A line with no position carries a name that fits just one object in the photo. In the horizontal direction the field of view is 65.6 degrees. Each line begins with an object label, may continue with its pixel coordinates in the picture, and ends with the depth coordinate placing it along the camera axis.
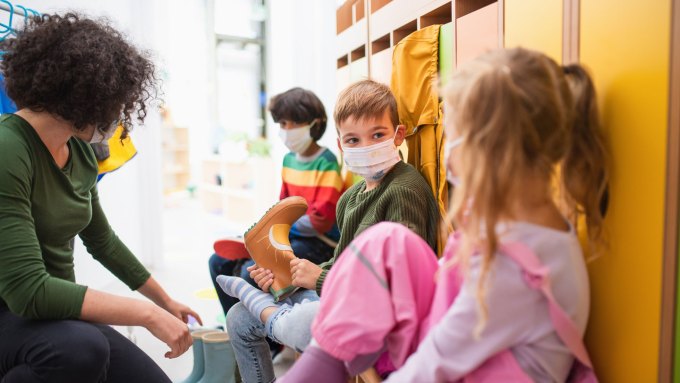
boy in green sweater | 1.36
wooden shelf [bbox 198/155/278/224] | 5.30
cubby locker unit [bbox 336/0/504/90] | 1.28
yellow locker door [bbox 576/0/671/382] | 0.83
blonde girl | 0.78
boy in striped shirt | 2.02
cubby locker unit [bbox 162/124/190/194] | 8.17
